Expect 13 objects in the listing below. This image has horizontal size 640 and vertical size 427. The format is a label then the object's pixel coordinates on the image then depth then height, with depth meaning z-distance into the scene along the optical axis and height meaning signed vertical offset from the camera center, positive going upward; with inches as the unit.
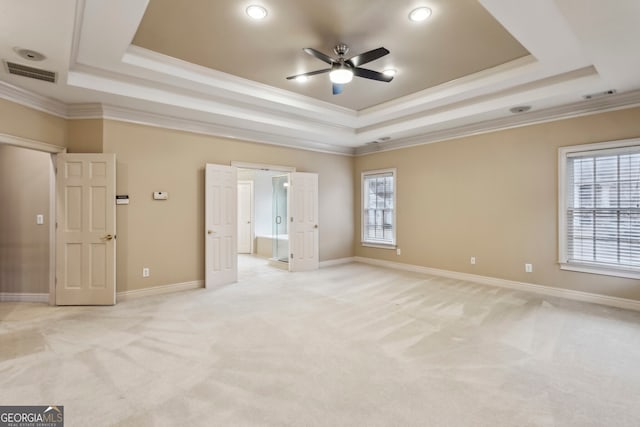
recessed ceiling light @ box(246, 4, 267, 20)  106.6 +69.7
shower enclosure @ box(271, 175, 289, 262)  294.4 -6.0
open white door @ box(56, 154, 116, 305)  163.9 -9.0
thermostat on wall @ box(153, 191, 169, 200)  186.5 +10.2
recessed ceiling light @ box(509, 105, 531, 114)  172.9 +58.5
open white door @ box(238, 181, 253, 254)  350.6 -5.6
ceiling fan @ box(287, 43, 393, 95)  120.5 +59.4
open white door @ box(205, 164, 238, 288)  203.2 -8.8
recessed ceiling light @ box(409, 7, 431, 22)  107.6 +69.8
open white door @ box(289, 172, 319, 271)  251.4 -7.5
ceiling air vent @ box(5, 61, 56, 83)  124.6 +57.8
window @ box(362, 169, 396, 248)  269.6 +3.6
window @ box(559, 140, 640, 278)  158.2 +2.1
